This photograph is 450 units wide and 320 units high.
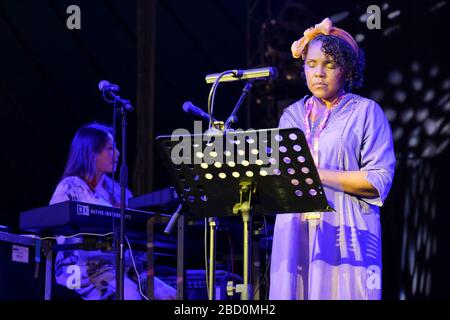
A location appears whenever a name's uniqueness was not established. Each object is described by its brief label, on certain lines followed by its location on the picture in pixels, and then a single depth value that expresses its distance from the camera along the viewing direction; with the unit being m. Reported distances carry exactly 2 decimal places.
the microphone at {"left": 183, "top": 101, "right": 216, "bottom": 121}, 6.61
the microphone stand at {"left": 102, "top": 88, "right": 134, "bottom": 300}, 6.65
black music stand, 4.64
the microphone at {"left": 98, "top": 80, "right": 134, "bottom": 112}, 7.35
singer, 5.13
